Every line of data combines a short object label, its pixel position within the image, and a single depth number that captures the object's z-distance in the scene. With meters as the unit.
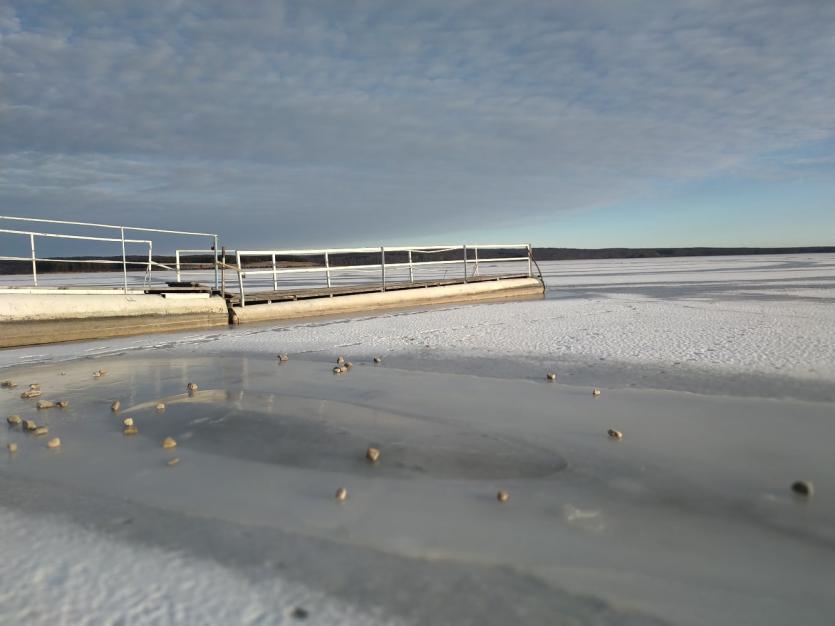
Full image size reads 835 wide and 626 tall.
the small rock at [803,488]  2.79
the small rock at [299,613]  1.90
